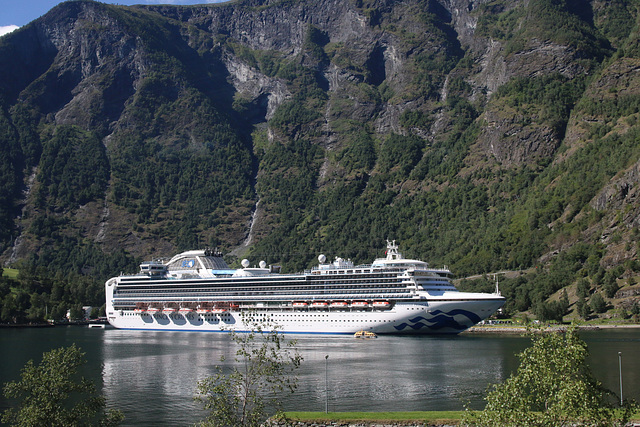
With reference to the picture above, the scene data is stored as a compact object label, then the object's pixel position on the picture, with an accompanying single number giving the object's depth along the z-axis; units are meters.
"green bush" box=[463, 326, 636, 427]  32.69
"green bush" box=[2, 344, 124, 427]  38.59
